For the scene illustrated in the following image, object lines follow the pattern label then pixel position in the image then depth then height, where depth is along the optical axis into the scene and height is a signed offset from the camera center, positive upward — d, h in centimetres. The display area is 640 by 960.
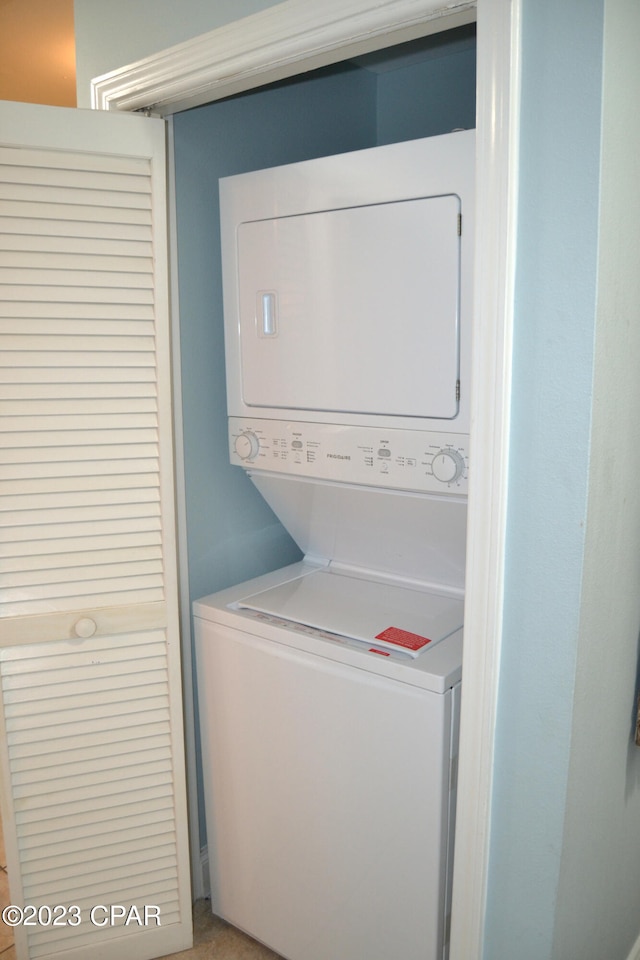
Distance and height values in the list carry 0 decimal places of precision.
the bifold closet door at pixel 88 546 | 176 -44
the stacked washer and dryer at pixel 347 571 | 159 -55
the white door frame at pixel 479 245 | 121 +18
